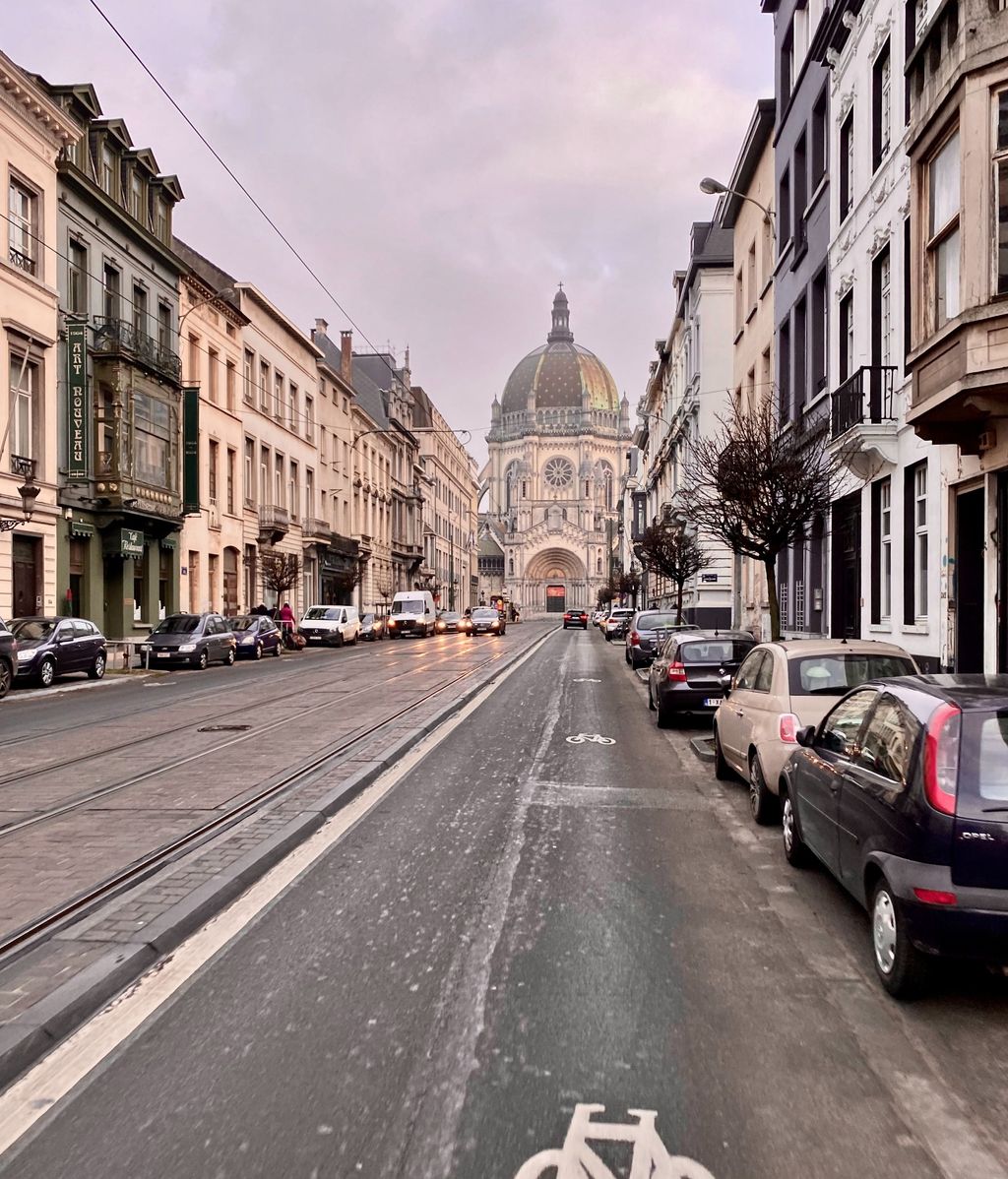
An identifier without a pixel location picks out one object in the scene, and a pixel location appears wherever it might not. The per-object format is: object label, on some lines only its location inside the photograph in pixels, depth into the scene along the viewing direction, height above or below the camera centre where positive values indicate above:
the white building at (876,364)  15.52 +4.00
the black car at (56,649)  21.28 -1.02
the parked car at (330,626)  41.97 -1.05
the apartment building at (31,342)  25.25 +6.64
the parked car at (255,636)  32.72 -1.15
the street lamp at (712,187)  23.42 +9.41
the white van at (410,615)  53.06 -0.79
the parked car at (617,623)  50.63 -1.19
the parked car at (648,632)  26.66 -0.87
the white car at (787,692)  8.00 -0.76
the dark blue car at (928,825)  4.25 -1.00
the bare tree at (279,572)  42.03 +1.16
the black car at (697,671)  14.26 -1.01
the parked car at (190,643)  27.41 -1.14
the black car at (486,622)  59.25 -1.31
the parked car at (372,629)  48.25 -1.37
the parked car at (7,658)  18.95 -1.07
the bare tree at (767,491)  15.10 +1.59
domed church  148.62 +19.46
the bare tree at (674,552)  34.78 +1.57
